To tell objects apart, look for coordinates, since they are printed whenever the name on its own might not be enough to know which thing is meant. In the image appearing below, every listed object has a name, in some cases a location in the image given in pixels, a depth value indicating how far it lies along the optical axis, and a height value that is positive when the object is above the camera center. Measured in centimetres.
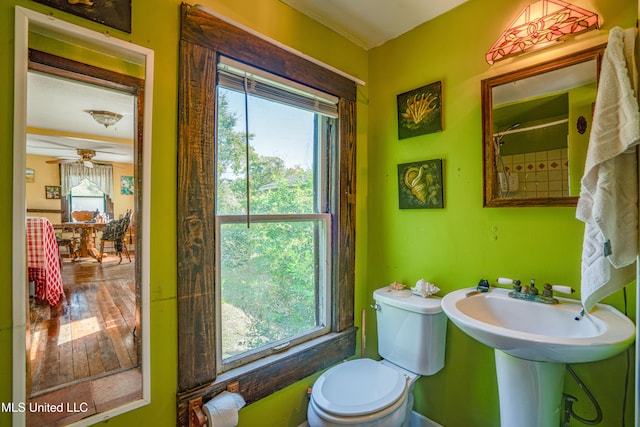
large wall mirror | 88 -2
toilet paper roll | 112 -76
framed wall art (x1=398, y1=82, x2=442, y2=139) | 156 +58
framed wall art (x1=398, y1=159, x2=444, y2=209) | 157 +17
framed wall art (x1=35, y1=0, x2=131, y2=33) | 94 +68
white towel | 84 +13
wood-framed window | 114 +4
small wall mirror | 117 +37
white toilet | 118 -77
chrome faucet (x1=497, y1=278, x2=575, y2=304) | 118 -32
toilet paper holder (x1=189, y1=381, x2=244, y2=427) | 112 -77
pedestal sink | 86 -42
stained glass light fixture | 116 +79
